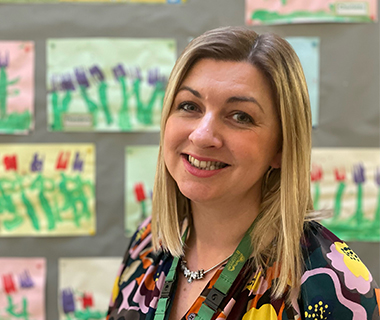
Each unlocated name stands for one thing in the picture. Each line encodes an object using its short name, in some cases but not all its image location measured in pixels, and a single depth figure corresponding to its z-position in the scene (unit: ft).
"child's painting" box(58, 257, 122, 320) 4.52
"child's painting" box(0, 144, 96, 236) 4.48
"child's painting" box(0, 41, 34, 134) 4.43
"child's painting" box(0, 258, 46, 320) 4.49
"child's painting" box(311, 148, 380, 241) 4.48
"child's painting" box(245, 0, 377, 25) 4.35
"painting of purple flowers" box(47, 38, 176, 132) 4.43
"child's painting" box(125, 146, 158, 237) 4.49
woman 2.27
